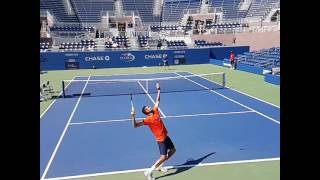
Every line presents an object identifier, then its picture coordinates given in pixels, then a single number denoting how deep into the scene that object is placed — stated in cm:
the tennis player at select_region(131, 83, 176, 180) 787
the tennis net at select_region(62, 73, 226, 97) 2138
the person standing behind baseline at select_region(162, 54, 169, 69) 3492
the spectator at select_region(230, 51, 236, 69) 3180
